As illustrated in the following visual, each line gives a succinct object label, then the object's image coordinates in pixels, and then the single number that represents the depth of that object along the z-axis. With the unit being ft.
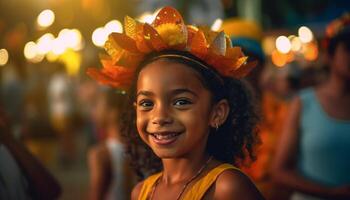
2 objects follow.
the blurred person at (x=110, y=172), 18.03
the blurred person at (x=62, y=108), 48.32
